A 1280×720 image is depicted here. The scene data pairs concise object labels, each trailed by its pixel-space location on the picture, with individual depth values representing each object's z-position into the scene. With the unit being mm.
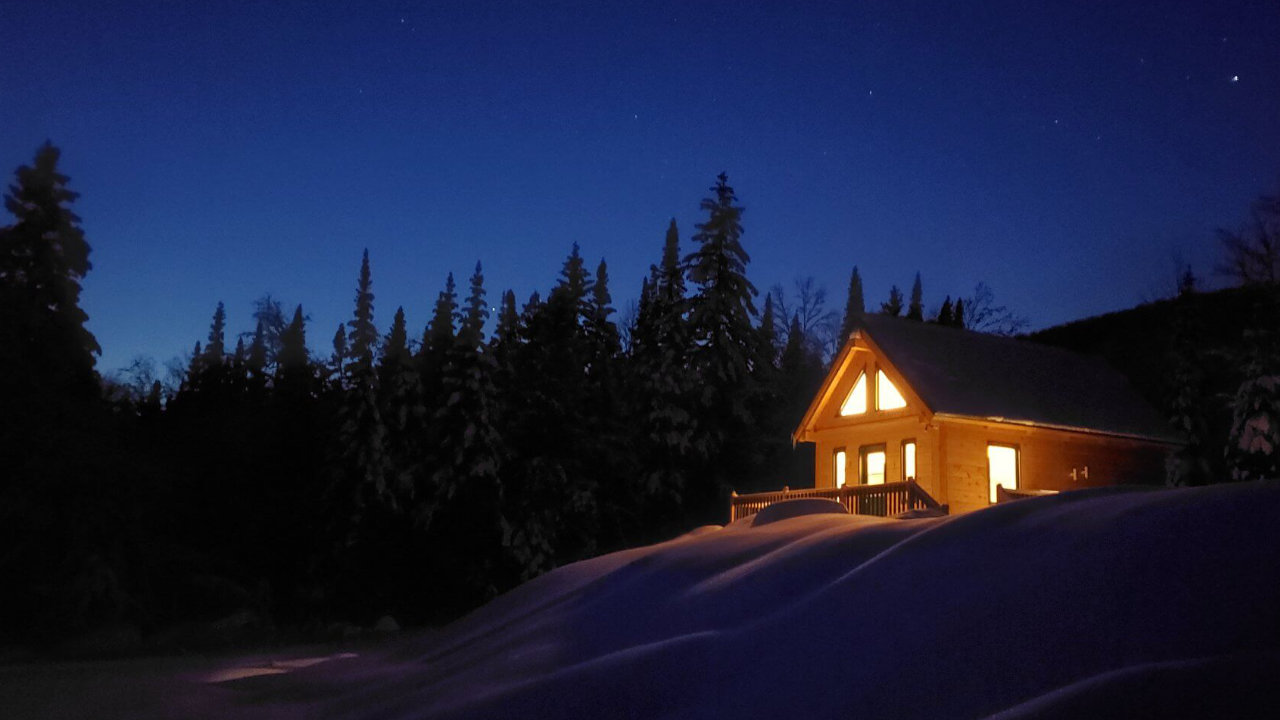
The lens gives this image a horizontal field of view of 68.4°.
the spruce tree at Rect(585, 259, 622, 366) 39438
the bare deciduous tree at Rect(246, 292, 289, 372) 51000
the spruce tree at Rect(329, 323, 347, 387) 41516
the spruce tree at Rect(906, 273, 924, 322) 44975
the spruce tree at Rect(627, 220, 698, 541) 33344
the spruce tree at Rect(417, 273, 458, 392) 37125
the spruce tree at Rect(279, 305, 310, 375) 43156
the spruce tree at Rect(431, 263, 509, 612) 32781
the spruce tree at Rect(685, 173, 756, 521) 34781
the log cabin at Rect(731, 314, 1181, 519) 19984
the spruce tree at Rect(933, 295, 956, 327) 39103
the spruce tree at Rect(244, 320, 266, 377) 48031
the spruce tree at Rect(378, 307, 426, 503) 34562
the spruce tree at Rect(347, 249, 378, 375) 36531
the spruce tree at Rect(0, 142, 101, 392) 28172
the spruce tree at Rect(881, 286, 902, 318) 51656
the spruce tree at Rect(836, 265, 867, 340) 76750
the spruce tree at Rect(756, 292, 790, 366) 37250
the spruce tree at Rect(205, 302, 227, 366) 56531
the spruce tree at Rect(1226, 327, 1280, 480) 19734
